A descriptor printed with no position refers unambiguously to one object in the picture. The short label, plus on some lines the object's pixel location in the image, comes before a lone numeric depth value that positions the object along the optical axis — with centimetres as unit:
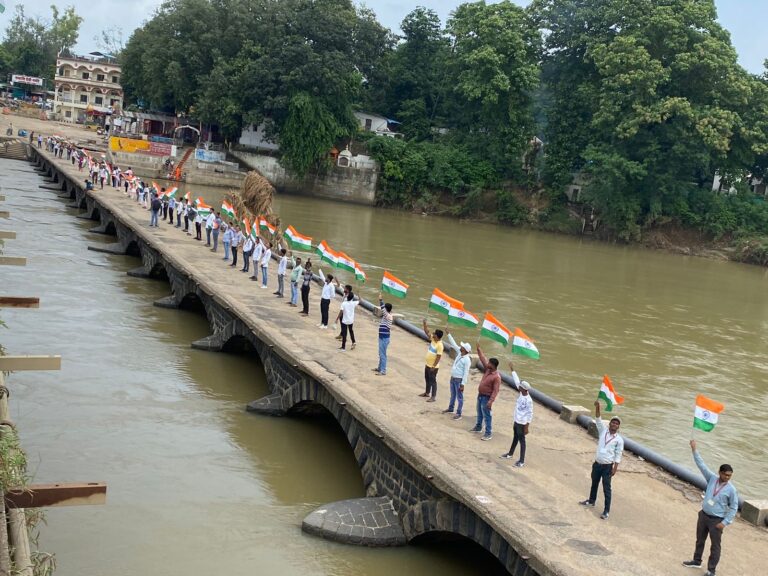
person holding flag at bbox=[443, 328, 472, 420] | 1342
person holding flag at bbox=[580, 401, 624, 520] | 1037
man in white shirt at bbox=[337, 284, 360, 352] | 1717
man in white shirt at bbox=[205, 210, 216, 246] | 2975
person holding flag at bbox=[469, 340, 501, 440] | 1258
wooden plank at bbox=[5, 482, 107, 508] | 748
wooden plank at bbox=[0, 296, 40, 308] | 1223
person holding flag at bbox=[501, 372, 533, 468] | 1170
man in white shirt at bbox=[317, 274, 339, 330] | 1899
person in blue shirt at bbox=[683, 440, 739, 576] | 909
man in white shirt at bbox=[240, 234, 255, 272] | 2530
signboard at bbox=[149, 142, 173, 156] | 6406
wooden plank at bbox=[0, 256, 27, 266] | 1420
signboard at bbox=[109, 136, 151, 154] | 6334
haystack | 3294
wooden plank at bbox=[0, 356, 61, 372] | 931
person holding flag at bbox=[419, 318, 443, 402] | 1424
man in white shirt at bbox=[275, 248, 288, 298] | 2231
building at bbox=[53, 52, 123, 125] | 9538
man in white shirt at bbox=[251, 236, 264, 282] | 2409
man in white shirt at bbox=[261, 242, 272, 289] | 2334
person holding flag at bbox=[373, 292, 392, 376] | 1532
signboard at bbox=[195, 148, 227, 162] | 6391
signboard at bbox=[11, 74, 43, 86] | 10477
